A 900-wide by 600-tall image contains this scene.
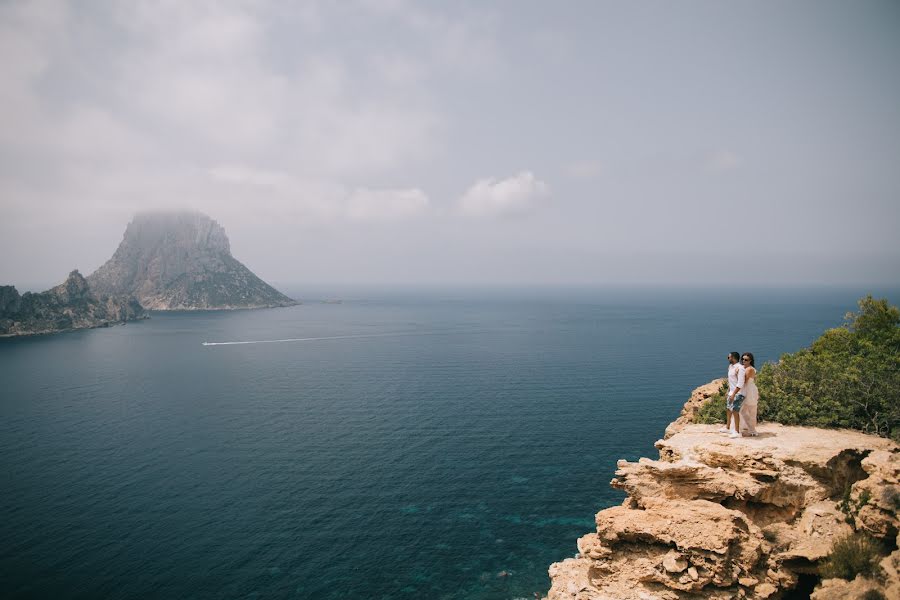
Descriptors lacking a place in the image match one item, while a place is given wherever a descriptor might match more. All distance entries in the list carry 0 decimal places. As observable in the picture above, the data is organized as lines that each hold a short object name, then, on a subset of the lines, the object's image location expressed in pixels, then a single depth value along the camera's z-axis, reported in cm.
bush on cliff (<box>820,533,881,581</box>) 1519
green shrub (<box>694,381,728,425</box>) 2913
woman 2072
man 2125
